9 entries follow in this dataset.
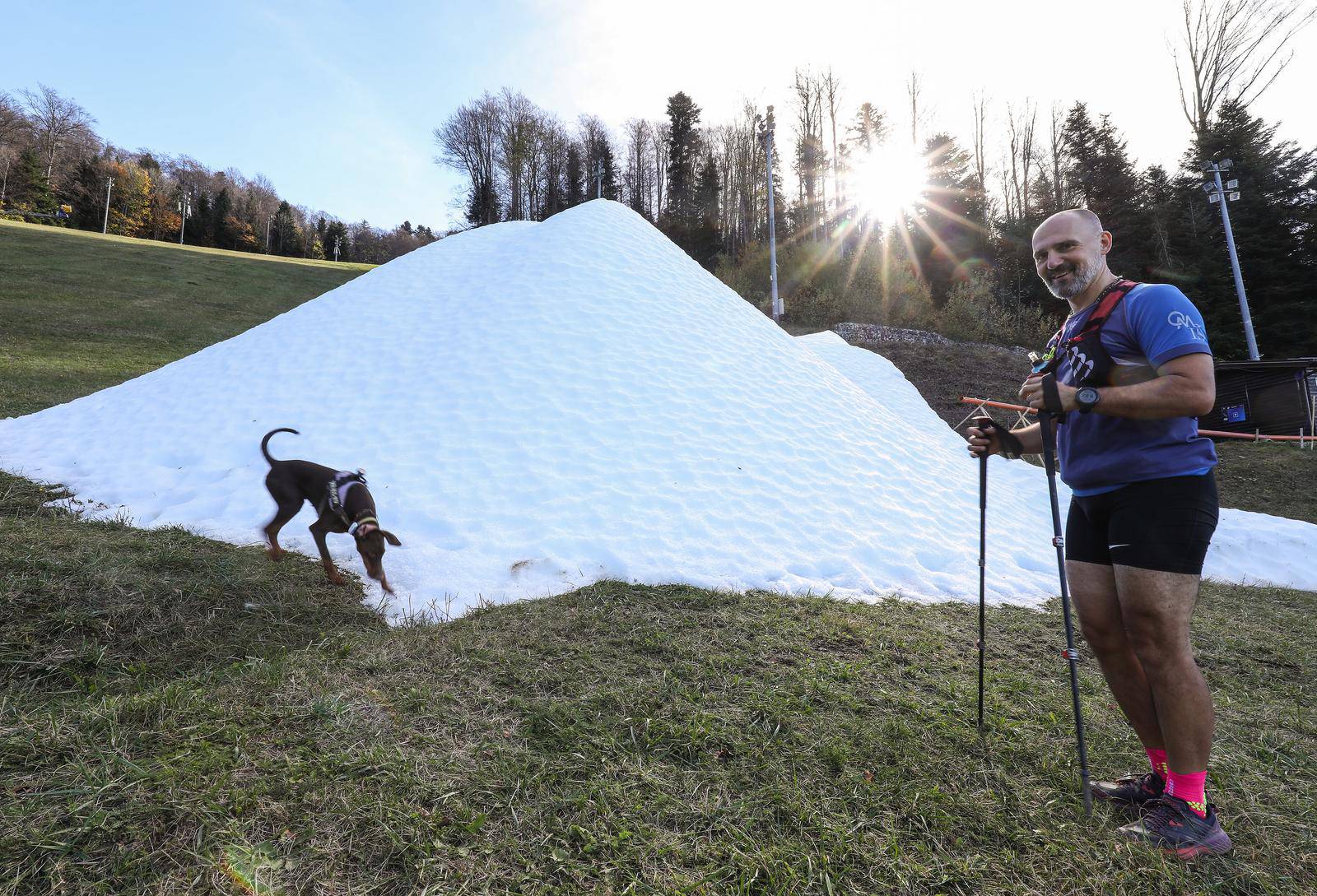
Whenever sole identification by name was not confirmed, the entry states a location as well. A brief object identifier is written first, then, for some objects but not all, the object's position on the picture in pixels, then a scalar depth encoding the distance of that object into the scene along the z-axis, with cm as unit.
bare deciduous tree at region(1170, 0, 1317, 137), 2508
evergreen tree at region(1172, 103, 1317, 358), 2278
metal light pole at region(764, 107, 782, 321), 2153
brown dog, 384
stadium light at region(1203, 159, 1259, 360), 1847
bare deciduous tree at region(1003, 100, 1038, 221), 3350
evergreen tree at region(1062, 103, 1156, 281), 2634
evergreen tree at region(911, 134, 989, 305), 2788
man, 191
